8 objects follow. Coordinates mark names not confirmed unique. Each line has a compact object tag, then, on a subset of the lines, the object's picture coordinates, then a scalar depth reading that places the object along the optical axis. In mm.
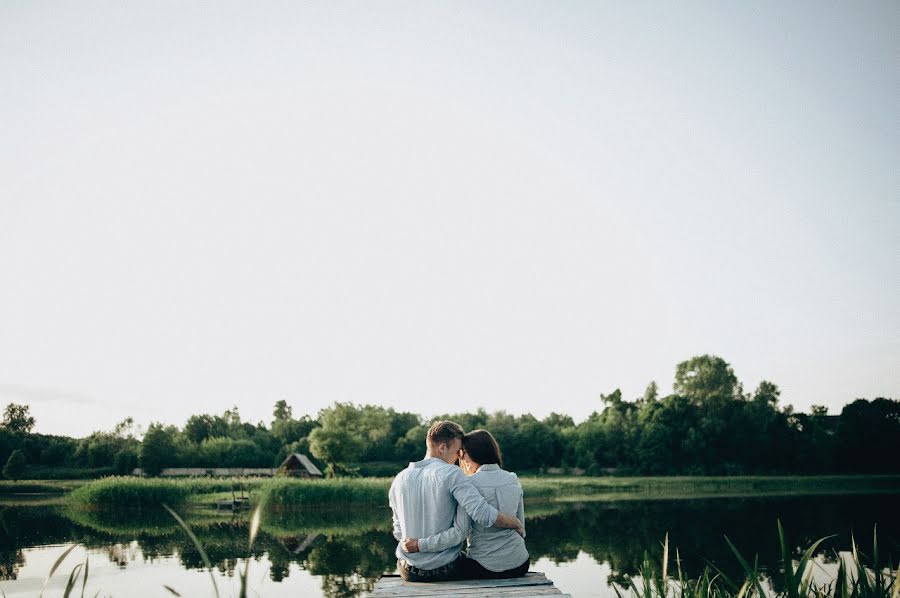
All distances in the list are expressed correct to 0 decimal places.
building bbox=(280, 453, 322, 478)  44250
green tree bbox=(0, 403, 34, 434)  55562
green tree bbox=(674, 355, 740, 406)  60844
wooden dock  4234
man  4645
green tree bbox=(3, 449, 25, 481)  45562
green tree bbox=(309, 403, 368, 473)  38312
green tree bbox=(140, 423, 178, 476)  48594
